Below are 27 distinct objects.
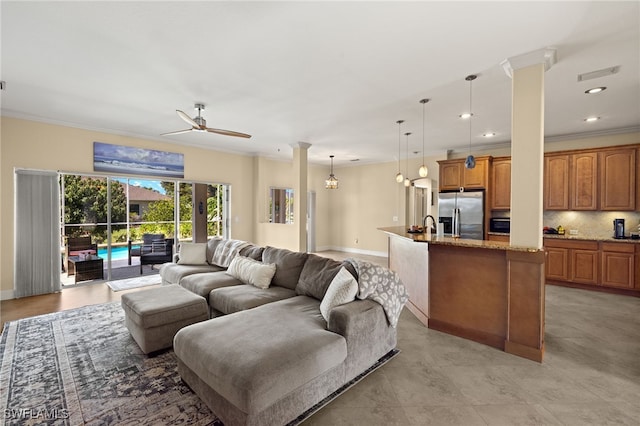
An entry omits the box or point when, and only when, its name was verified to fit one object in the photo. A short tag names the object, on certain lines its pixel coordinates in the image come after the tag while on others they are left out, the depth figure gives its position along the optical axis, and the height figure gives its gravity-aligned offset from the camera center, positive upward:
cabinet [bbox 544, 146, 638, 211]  4.84 +0.55
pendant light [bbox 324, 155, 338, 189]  7.57 +0.72
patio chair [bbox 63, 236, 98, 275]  5.21 -0.68
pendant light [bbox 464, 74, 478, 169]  4.11 +0.78
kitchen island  2.74 -0.86
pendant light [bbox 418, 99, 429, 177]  4.53 +0.62
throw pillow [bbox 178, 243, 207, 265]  4.75 -0.72
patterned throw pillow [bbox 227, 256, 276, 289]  3.50 -0.78
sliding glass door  5.22 -0.07
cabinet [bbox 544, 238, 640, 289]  4.70 -0.90
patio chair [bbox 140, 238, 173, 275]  6.02 -0.93
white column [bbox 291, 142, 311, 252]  6.21 +0.38
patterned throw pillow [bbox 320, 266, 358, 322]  2.46 -0.72
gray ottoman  2.80 -1.06
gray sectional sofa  1.73 -0.94
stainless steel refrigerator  6.16 -0.06
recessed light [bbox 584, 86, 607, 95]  3.47 +1.47
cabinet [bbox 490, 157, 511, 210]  5.95 +0.56
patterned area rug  2.00 -1.41
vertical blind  4.54 -0.38
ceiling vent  3.01 +1.47
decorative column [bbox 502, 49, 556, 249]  2.71 +0.63
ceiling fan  3.50 +1.10
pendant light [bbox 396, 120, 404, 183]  5.50 +0.69
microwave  6.02 -0.29
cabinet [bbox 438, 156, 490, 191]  6.15 +0.79
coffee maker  4.89 -0.30
